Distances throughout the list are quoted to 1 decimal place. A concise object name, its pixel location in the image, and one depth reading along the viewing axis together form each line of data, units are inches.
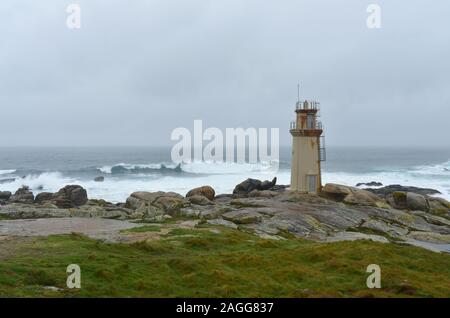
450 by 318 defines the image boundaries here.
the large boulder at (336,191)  1637.6
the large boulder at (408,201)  1673.2
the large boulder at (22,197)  1848.4
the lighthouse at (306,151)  1636.3
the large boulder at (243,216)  1213.5
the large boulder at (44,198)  1786.7
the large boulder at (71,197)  1699.1
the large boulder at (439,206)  1652.3
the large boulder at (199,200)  1561.3
